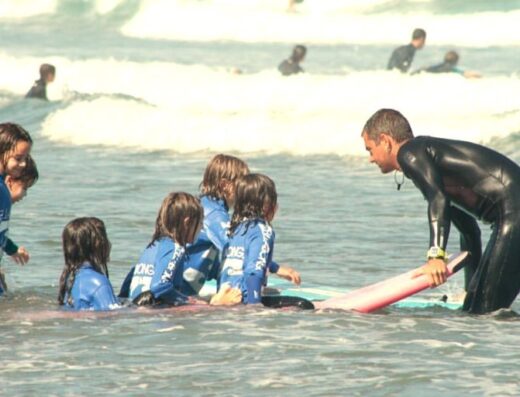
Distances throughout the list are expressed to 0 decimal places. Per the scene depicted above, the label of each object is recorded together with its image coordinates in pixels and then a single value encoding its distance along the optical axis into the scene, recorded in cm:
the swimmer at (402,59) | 5006
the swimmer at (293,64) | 5162
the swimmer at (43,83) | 4447
